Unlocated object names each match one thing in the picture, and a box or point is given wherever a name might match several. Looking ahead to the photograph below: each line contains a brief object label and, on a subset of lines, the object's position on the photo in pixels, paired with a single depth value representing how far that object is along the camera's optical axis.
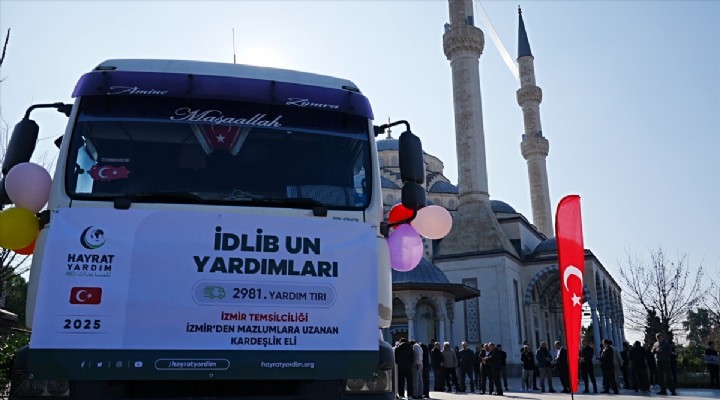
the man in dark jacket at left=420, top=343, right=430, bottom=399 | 13.97
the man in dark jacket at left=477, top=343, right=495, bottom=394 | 15.38
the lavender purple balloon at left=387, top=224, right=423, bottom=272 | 4.89
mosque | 23.73
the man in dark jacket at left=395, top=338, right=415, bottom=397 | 12.15
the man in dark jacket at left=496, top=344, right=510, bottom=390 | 15.31
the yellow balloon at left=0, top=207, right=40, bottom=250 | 4.09
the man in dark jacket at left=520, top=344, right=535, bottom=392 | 16.09
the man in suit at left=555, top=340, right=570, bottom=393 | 15.75
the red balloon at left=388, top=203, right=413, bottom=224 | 4.92
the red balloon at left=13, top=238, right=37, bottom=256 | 4.61
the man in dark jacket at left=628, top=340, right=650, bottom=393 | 14.41
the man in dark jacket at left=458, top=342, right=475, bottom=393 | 16.66
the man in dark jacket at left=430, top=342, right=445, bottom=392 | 15.68
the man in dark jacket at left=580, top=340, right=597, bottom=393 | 14.66
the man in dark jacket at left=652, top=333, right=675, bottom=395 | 13.88
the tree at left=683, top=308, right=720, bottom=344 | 52.74
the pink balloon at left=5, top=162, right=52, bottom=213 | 4.16
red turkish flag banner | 7.21
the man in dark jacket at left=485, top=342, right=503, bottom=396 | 14.75
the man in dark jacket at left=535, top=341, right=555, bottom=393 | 16.12
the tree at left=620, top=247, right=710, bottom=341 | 30.63
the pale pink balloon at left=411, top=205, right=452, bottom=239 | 5.45
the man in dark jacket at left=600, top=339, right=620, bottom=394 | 14.22
